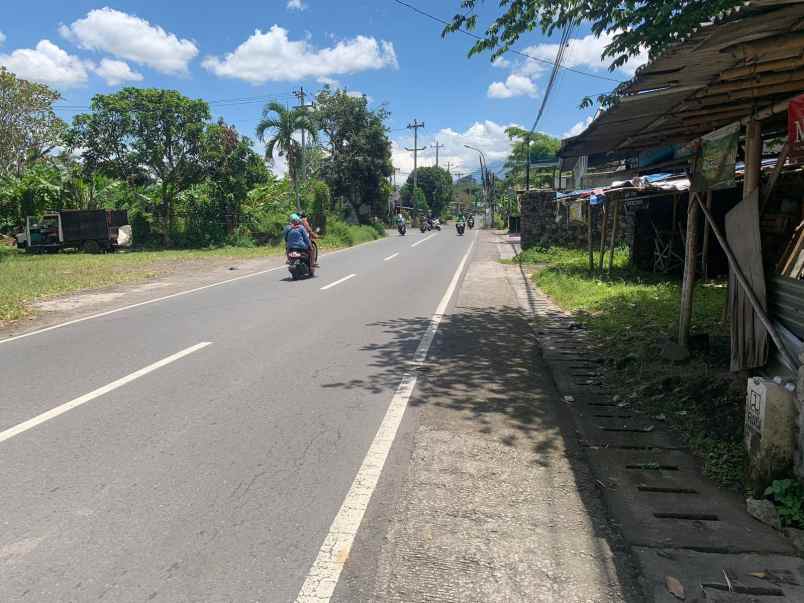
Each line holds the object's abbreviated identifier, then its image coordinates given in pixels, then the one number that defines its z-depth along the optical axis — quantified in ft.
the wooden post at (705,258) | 40.60
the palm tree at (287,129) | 106.28
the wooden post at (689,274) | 21.42
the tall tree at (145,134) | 88.89
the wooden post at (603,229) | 46.83
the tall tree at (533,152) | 159.84
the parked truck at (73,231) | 85.40
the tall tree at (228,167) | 94.86
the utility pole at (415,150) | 234.42
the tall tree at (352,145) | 138.72
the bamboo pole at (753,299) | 14.42
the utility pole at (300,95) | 129.57
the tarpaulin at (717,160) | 18.29
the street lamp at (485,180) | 203.84
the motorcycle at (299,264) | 47.85
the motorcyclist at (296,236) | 47.78
